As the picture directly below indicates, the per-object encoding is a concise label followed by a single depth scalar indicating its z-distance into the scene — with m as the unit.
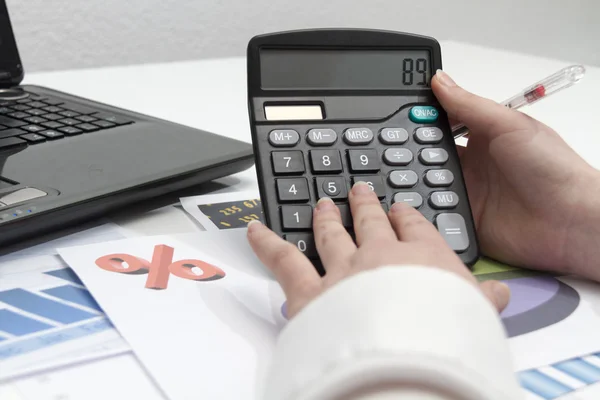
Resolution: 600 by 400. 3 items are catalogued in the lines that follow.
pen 0.93
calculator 0.88
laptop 0.88
